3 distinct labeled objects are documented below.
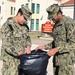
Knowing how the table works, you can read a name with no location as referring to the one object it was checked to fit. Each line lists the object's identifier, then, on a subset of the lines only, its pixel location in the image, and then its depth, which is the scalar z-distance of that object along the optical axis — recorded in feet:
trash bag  9.97
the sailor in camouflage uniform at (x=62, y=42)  10.53
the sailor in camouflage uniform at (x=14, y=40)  10.86
